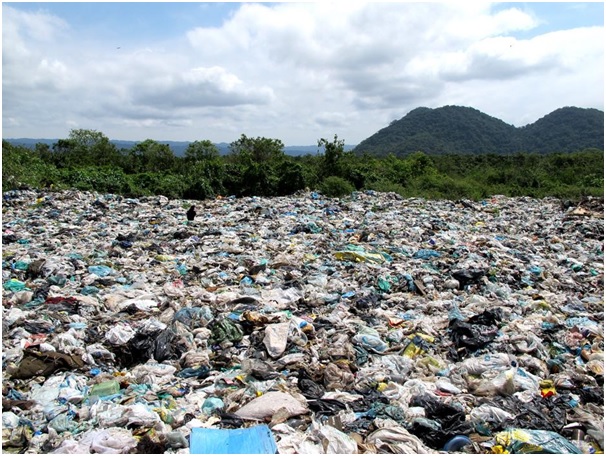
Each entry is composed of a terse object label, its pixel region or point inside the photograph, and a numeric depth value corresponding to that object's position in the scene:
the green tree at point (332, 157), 18.45
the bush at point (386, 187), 15.76
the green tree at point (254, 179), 16.66
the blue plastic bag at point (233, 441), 2.56
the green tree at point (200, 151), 27.86
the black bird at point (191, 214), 10.43
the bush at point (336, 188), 15.52
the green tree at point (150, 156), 25.81
